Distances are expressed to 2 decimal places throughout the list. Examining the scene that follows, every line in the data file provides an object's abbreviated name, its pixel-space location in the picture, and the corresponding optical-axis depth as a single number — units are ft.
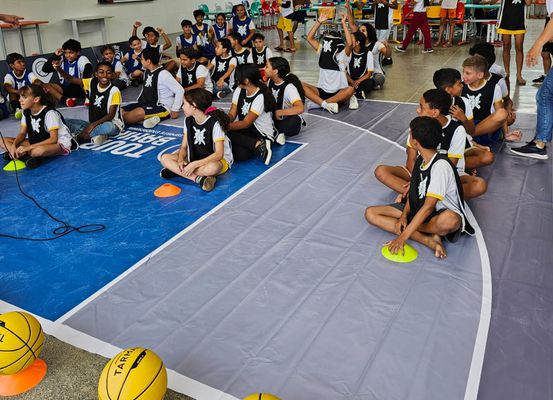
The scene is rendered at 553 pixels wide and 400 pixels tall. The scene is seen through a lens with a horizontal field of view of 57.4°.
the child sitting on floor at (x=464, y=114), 15.25
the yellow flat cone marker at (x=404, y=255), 11.69
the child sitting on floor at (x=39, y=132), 18.34
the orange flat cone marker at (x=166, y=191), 15.69
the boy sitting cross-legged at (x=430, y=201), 11.24
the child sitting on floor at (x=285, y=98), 19.65
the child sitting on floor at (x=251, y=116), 17.93
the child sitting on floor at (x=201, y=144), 15.69
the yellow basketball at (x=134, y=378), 7.35
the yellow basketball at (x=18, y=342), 8.16
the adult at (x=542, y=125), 16.78
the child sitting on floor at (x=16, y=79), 25.57
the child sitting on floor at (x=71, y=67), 27.61
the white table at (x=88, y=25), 42.80
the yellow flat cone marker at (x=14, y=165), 18.35
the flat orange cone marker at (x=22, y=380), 8.43
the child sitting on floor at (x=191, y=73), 25.72
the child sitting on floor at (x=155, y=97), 23.08
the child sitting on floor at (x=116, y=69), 29.99
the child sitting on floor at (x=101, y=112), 21.09
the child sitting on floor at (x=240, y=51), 28.89
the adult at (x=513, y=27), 26.18
